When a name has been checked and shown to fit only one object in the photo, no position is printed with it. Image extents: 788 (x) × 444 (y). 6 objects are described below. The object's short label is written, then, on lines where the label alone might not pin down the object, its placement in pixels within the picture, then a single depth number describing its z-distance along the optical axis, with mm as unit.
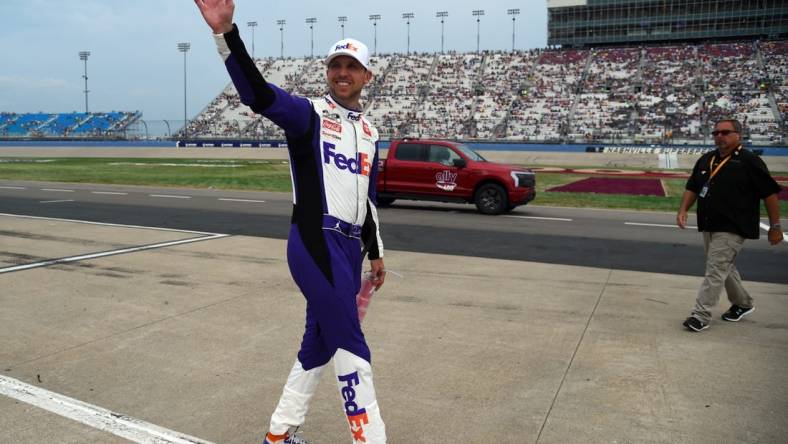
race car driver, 2626
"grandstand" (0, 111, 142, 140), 67250
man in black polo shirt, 5336
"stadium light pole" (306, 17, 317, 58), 90875
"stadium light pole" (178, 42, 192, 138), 75125
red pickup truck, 14430
